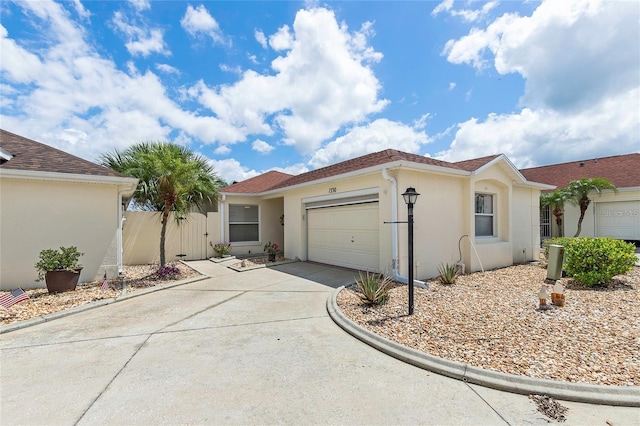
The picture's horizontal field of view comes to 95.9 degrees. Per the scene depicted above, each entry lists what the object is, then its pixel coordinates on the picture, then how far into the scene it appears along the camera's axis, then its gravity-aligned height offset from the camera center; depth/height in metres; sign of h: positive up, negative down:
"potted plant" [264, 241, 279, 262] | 12.11 -1.44
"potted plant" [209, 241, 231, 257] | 12.77 -1.41
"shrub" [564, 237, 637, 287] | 6.89 -1.08
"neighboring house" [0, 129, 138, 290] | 7.13 +0.22
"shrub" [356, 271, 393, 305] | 5.62 -1.48
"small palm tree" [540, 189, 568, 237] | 15.88 +0.81
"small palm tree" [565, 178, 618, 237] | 14.86 +1.42
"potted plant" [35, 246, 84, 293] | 6.74 -1.21
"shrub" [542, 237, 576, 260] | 8.84 -0.85
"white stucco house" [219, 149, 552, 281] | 8.13 +0.11
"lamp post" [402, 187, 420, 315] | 5.11 -0.13
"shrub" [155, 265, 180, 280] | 8.59 -1.69
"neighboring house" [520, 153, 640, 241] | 15.66 +0.64
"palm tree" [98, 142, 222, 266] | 8.51 +1.40
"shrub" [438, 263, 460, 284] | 7.59 -1.57
